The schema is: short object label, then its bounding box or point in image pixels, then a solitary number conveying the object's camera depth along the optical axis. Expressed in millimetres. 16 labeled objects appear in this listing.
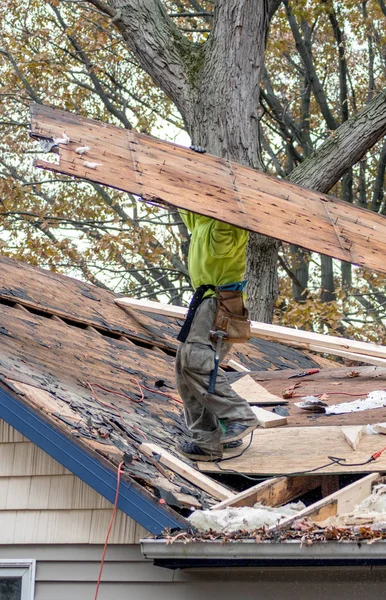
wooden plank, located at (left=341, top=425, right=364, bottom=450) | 13016
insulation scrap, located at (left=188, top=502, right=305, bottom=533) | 10000
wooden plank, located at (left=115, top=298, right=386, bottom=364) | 18859
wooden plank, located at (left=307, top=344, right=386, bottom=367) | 18158
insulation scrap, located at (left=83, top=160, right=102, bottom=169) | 12312
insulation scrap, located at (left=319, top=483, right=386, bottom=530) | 9648
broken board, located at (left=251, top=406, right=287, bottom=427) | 14875
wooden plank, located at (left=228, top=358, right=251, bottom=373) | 20175
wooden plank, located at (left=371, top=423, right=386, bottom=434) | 13375
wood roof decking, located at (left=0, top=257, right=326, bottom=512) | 11320
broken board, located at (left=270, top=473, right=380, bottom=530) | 10156
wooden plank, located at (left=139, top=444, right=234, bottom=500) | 11687
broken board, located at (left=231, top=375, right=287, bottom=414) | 16656
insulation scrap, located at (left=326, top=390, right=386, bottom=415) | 15414
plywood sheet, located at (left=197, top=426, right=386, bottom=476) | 12211
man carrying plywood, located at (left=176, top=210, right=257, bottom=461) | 12719
